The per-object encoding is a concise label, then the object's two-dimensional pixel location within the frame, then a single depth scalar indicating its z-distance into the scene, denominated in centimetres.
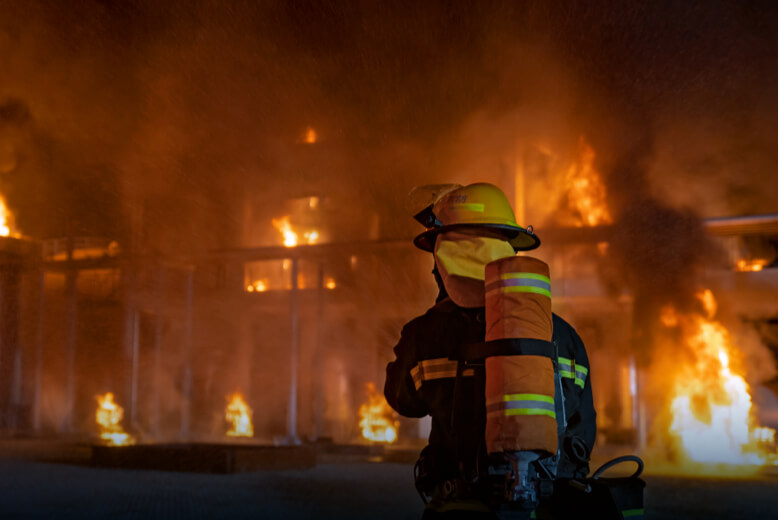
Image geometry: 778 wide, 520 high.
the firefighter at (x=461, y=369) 242
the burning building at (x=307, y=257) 1414
